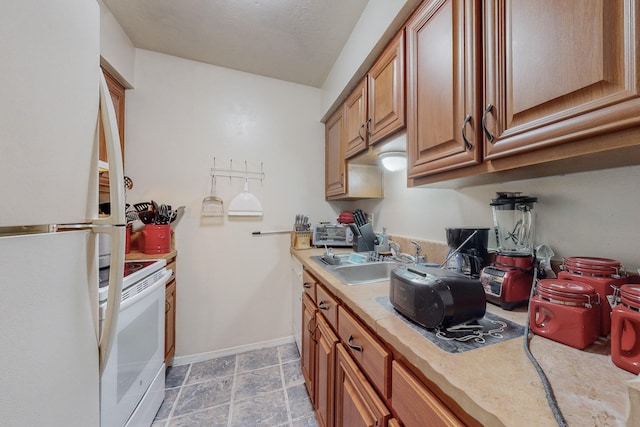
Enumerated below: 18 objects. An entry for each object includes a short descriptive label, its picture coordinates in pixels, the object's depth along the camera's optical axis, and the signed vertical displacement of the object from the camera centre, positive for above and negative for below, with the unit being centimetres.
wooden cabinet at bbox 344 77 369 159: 139 +66
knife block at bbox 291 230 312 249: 197 -21
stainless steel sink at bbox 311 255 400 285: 132 -33
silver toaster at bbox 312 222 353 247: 188 -16
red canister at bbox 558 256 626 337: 55 -16
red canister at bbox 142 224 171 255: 156 -16
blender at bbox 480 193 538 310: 73 -14
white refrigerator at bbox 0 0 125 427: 36 +1
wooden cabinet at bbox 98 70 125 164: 149 +86
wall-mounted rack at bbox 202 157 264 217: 188 +14
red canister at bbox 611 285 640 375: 42 -23
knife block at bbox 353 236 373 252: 164 -22
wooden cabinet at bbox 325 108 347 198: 179 +52
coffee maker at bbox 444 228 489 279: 92 -15
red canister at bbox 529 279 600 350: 51 -24
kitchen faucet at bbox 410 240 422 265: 128 -22
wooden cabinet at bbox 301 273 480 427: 50 -53
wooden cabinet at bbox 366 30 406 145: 106 +66
